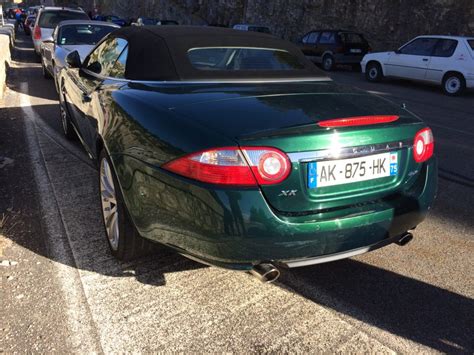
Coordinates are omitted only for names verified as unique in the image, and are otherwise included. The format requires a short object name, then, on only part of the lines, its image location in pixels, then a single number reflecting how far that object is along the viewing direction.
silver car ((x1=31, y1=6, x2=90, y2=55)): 12.91
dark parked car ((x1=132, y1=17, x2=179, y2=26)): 28.89
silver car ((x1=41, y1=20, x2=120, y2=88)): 8.54
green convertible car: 2.18
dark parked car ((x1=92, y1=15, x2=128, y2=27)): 33.74
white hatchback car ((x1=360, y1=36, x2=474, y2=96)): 11.77
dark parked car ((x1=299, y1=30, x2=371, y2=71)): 17.19
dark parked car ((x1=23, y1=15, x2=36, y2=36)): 27.70
